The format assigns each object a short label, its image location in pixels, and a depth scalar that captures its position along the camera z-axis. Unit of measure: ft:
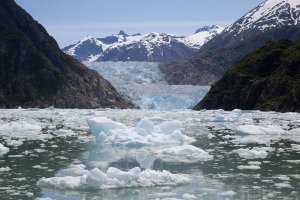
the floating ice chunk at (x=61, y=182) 51.96
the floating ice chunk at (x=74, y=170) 61.61
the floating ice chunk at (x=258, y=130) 126.93
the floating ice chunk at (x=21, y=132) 108.42
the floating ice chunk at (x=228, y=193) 48.79
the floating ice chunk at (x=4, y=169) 63.36
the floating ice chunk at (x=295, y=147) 90.12
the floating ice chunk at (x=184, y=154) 77.44
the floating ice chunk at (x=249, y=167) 67.36
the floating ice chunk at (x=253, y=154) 80.18
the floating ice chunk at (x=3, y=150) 82.67
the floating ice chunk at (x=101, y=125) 110.83
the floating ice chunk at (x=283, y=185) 53.62
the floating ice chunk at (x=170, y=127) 106.73
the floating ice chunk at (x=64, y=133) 123.62
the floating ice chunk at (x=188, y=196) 46.32
